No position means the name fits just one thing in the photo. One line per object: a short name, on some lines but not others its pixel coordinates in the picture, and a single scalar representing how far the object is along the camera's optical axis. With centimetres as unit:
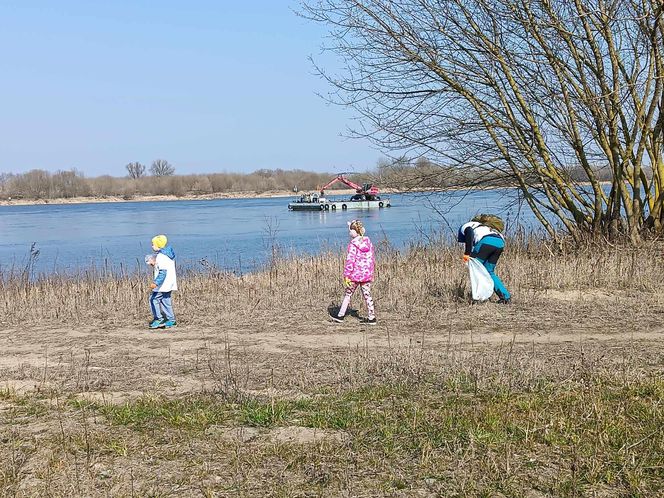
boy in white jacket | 1049
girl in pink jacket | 1034
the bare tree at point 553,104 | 1466
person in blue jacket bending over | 1116
